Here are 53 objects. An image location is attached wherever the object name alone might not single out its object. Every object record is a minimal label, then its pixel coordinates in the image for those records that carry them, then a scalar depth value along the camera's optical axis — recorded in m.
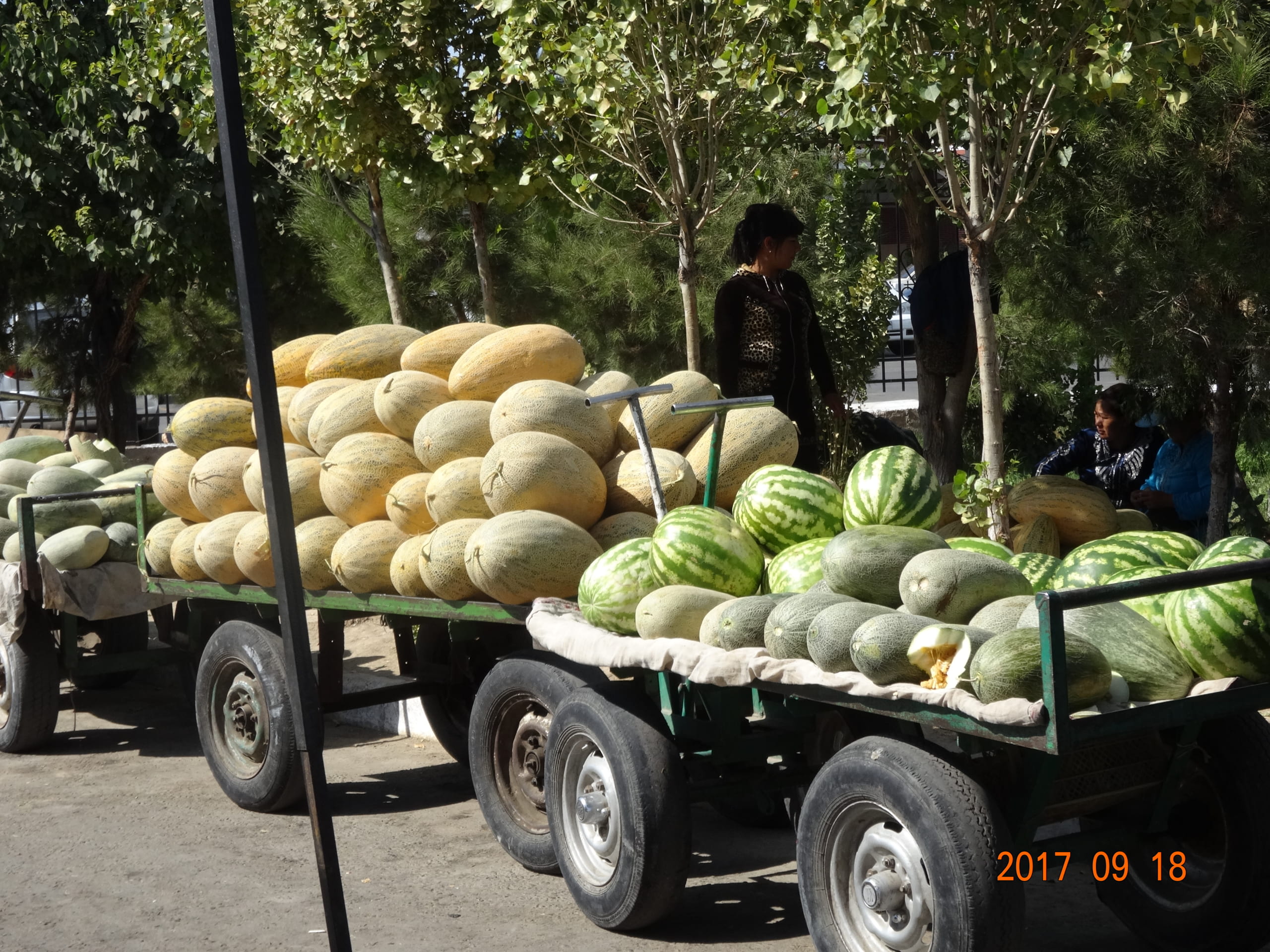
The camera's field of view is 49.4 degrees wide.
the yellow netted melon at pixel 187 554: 6.74
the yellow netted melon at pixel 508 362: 6.09
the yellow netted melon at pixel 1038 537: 5.17
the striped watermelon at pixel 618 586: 4.74
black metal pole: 3.15
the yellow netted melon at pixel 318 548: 6.02
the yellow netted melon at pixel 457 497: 5.60
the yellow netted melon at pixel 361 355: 6.80
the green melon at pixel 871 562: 4.18
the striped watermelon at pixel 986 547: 4.54
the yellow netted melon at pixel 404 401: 6.06
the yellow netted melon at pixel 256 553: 6.18
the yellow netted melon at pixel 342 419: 6.23
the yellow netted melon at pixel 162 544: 7.00
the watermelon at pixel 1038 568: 4.38
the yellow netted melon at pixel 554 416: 5.66
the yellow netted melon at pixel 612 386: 5.96
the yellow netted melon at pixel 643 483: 5.54
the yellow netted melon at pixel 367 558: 5.77
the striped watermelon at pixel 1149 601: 3.84
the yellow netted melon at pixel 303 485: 6.21
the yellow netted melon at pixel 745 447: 5.65
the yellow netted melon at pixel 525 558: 5.10
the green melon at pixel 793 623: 3.98
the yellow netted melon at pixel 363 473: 5.96
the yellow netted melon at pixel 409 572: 5.61
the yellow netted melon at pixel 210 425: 6.91
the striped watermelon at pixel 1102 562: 4.25
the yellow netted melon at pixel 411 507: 5.78
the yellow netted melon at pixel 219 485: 6.63
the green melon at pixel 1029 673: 3.35
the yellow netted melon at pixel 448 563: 5.34
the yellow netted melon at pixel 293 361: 7.07
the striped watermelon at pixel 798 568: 4.51
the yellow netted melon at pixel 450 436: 5.85
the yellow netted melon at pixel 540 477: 5.35
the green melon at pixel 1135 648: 3.56
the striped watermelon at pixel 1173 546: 4.27
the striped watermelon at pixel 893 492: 4.70
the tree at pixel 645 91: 6.99
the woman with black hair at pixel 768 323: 6.88
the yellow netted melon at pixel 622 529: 5.46
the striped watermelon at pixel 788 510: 4.89
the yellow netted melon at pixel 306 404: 6.52
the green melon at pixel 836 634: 3.79
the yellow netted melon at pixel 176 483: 6.88
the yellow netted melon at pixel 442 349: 6.44
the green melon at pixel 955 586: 3.93
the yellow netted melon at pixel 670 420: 5.87
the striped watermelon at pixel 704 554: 4.66
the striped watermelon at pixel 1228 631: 3.60
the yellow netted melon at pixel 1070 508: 5.23
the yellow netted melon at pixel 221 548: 6.42
